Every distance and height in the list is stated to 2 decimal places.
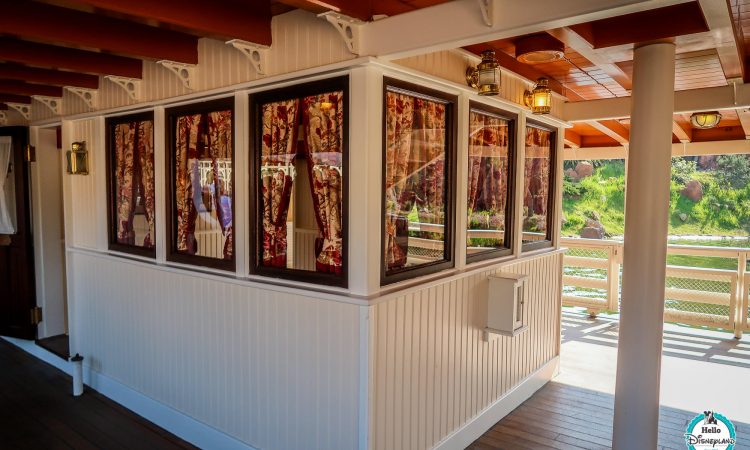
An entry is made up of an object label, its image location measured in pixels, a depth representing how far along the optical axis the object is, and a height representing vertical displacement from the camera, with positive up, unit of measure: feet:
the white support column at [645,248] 8.68 -1.01
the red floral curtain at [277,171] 8.98 +0.35
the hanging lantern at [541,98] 11.57 +2.21
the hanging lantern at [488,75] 9.12 +2.17
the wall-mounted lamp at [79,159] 13.60 +0.81
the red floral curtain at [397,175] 8.59 +0.28
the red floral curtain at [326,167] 8.35 +0.41
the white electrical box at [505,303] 10.55 -2.44
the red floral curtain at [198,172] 10.17 +0.36
